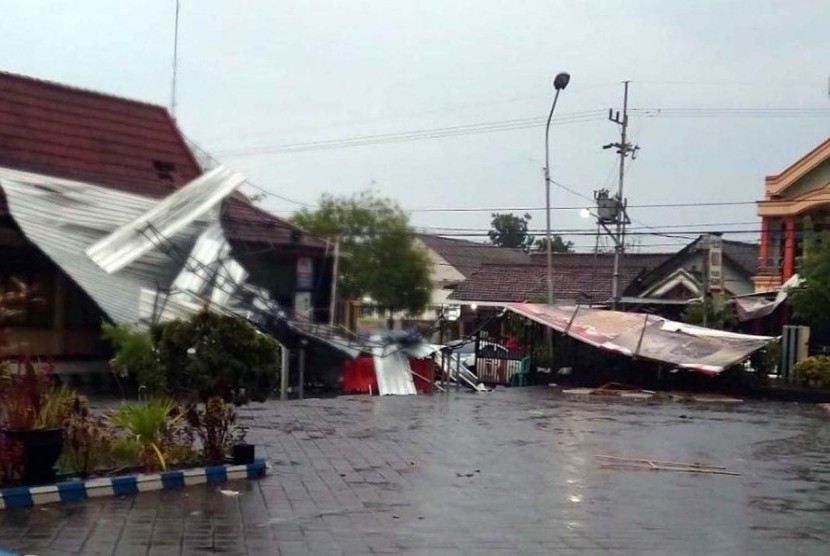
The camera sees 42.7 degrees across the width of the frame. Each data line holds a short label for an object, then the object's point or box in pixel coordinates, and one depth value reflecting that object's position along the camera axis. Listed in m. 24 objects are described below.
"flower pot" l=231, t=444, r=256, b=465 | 10.45
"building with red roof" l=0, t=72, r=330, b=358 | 21.50
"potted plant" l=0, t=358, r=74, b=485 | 8.68
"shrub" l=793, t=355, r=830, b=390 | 24.14
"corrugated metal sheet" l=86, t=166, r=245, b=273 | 20.25
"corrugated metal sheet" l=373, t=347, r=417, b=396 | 23.16
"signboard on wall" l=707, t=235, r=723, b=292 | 30.97
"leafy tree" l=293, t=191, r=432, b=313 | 39.50
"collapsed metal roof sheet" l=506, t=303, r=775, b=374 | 24.00
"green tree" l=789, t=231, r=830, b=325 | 25.34
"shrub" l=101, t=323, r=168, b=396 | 17.38
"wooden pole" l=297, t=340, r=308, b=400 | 21.77
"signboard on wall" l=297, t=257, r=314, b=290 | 25.73
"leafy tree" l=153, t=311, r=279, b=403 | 10.59
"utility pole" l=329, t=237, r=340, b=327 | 25.89
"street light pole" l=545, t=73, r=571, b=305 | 26.67
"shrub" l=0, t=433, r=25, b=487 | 8.59
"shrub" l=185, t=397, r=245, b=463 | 10.10
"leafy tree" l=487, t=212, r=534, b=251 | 81.12
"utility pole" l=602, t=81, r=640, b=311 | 32.89
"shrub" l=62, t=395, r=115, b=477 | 9.29
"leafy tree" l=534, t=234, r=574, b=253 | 70.62
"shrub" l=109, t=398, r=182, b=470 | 9.89
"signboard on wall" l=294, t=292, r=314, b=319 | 25.33
